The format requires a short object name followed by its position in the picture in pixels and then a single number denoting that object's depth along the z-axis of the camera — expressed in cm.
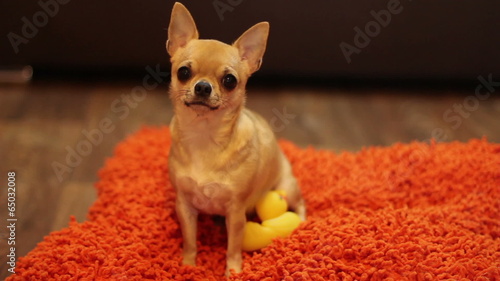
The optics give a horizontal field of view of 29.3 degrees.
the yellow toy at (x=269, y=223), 98
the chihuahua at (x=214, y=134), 90
